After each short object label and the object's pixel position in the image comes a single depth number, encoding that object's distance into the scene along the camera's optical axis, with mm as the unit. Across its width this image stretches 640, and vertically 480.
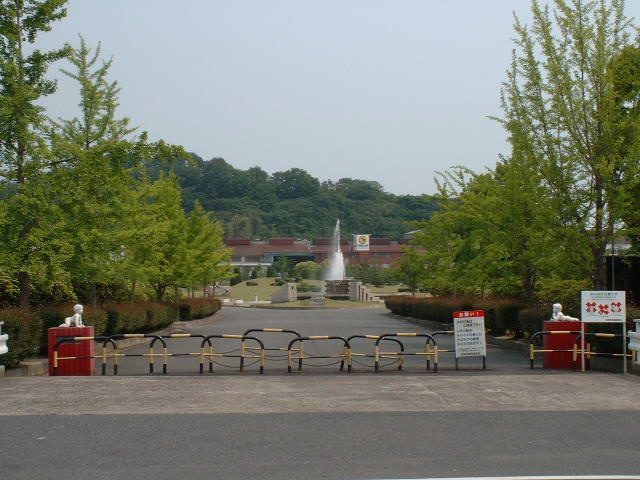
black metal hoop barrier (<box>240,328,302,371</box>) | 15566
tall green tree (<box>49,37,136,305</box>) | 17078
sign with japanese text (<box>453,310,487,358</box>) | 15859
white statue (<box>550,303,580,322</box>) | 15734
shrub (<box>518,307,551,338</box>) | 19208
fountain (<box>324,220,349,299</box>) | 69562
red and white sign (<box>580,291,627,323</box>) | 14297
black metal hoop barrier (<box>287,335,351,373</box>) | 15183
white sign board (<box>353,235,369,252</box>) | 135250
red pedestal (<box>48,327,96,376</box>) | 15195
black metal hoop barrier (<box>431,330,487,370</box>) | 15712
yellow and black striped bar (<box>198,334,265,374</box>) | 15095
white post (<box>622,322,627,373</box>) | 14152
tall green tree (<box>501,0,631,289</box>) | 17875
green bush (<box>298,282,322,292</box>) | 80000
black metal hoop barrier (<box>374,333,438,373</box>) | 14945
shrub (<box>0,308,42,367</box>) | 14562
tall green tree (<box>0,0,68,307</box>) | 16562
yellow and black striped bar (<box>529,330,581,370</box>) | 15383
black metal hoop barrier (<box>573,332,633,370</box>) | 14672
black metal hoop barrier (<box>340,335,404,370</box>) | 15559
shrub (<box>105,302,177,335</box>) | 22203
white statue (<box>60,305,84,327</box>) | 15375
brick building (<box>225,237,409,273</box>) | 139500
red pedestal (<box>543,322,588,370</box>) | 15773
